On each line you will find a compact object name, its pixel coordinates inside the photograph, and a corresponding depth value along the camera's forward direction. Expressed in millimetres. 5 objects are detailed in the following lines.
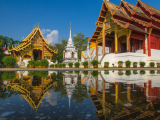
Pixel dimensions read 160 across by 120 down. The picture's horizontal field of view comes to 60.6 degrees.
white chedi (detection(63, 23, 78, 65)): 33781
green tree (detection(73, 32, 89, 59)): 48250
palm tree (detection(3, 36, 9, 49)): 50312
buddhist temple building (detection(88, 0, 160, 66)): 21141
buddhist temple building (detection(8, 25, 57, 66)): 26733
